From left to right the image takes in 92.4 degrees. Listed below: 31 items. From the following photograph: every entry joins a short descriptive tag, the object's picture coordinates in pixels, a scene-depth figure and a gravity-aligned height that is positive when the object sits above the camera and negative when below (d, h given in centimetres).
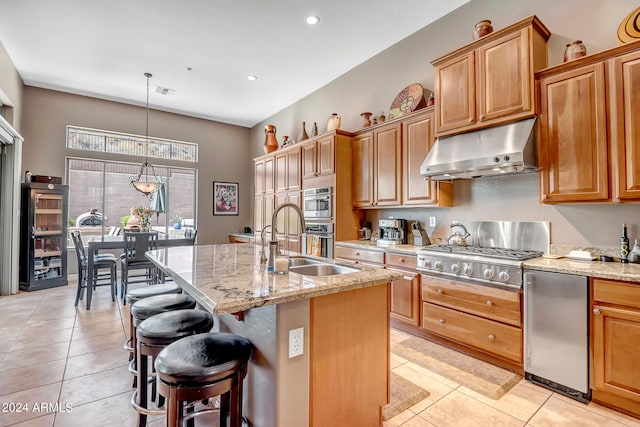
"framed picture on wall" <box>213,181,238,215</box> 700 +49
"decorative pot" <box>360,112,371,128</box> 414 +136
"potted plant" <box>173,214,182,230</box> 644 -7
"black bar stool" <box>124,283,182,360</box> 232 -58
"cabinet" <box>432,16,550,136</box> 247 +124
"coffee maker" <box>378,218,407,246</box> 373 -15
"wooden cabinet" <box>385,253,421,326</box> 305 -74
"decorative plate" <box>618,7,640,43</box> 216 +136
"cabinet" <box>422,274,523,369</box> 234 -82
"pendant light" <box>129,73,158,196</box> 469 +85
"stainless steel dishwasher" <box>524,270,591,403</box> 201 -78
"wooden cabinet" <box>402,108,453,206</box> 326 +59
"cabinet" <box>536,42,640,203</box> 205 +66
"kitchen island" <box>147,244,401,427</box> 137 -60
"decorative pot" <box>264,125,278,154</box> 577 +149
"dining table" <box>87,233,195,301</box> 406 -36
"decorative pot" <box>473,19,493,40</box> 275 +172
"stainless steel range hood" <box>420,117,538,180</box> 246 +58
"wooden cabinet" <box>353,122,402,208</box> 362 +65
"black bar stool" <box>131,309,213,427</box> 162 -64
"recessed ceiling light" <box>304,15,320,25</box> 341 +225
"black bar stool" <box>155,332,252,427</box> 125 -64
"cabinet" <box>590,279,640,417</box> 183 -77
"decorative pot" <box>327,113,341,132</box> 453 +144
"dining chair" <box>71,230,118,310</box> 415 -65
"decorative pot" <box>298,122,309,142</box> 494 +134
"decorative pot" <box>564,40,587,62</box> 235 +130
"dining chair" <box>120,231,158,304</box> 421 -42
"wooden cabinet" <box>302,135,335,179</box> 414 +88
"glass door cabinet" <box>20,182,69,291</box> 482 -28
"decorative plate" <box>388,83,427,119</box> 355 +142
